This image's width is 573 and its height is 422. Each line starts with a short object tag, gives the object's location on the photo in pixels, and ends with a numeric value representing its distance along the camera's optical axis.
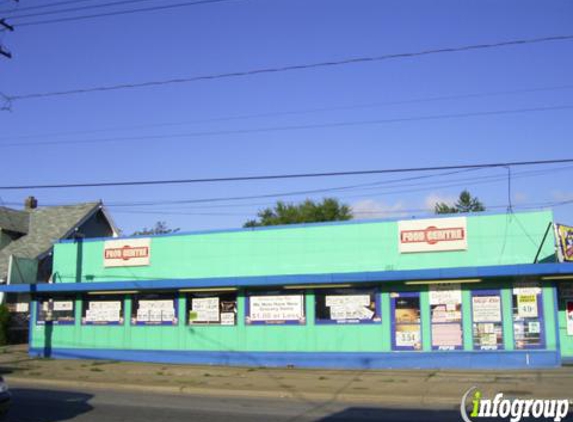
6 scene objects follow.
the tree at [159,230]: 80.19
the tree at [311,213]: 67.62
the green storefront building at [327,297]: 20.55
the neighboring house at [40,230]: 33.66
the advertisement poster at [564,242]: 19.58
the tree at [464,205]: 73.50
